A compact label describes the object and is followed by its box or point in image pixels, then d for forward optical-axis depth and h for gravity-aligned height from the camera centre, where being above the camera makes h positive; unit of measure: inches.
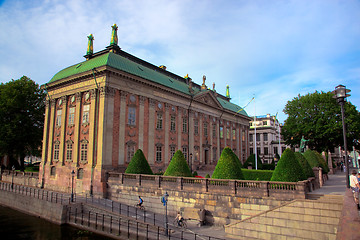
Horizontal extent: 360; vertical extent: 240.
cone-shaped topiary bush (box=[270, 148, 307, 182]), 719.9 -47.2
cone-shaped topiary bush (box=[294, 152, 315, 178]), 944.3 -49.9
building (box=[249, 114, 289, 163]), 3023.1 +165.9
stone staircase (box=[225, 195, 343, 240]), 565.3 -160.2
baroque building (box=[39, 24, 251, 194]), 1102.4 +167.4
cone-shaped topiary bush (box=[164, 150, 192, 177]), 916.0 -53.0
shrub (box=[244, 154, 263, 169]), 1782.0 -67.3
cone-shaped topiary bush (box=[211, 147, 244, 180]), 810.8 -46.7
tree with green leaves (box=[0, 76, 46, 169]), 1537.9 +226.5
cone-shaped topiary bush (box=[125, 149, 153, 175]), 1005.8 -47.0
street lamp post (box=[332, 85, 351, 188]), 506.7 +120.3
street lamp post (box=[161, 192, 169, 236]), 686.6 -123.6
